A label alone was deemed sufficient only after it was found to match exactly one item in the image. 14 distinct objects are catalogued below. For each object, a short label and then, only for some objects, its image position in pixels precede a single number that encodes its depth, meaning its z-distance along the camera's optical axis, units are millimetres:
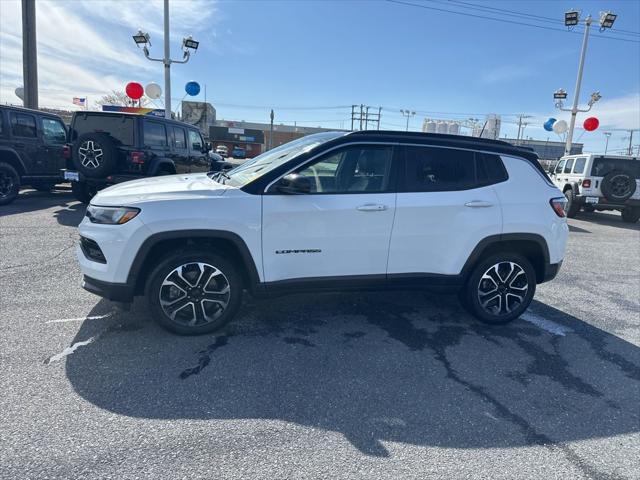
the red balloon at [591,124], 19312
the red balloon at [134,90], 17812
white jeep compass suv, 3314
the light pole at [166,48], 15836
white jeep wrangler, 12047
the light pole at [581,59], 18922
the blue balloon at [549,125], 22844
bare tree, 51412
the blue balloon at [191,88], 17391
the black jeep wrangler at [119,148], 7777
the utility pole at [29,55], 13234
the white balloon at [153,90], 18153
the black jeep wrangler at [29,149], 8789
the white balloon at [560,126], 20172
